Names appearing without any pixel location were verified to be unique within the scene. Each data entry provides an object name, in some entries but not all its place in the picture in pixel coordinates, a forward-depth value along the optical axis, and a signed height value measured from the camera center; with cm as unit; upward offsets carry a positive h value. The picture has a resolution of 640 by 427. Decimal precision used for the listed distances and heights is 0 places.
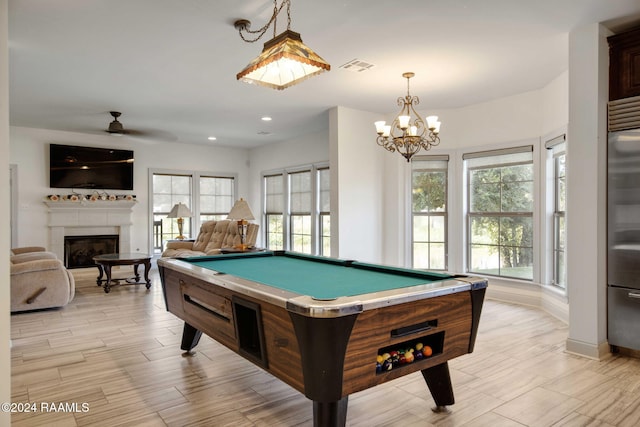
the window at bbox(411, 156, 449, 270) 597 +2
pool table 167 -53
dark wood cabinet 320 +119
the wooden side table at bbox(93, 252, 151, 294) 586 -73
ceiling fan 526 +104
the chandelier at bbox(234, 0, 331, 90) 228 +91
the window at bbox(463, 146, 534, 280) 517 +0
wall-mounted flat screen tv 729 +86
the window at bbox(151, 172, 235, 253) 843 +32
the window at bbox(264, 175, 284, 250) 864 +2
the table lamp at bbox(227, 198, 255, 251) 596 -5
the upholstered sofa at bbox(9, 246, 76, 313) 456 -83
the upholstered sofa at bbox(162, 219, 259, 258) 656 -46
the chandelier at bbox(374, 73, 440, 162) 402 +84
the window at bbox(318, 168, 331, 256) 740 +5
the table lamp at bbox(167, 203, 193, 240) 772 +2
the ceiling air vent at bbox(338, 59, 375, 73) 404 +150
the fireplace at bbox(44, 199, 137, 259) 728 -12
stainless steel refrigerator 314 -21
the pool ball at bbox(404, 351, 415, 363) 198 -71
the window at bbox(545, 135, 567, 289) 460 +3
